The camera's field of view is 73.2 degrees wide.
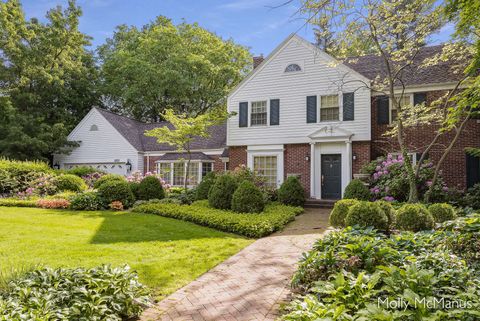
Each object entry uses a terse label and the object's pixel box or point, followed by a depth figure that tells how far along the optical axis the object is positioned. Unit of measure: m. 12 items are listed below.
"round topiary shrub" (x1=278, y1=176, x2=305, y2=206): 12.84
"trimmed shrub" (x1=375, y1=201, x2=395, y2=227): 7.49
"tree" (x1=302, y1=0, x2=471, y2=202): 9.29
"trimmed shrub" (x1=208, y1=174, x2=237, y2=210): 11.33
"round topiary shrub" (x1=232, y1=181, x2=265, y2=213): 10.45
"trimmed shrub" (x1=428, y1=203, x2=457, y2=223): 7.51
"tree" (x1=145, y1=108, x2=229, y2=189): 14.34
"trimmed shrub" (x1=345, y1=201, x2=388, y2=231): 6.94
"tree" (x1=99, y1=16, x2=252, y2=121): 25.55
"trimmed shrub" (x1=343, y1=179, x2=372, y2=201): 11.53
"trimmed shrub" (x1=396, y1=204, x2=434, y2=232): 6.95
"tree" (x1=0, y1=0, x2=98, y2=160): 22.08
